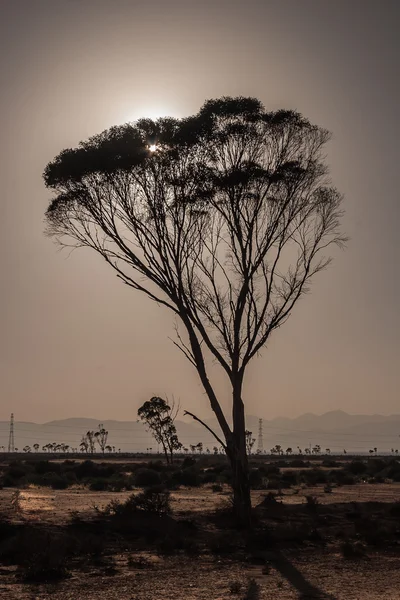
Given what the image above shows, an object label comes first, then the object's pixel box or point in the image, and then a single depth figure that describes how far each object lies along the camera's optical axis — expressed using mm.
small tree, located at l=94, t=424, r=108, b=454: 156025
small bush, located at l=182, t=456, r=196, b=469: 71912
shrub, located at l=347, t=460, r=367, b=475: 62238
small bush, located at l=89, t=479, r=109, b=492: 43000
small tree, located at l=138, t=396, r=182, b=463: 82125
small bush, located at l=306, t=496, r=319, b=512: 29031
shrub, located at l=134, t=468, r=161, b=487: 46375
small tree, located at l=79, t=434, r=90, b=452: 167175
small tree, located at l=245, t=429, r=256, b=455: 129250
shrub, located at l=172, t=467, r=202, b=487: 46812
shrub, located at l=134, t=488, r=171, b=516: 25911
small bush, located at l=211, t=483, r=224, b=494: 41588
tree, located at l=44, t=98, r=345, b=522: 25266
